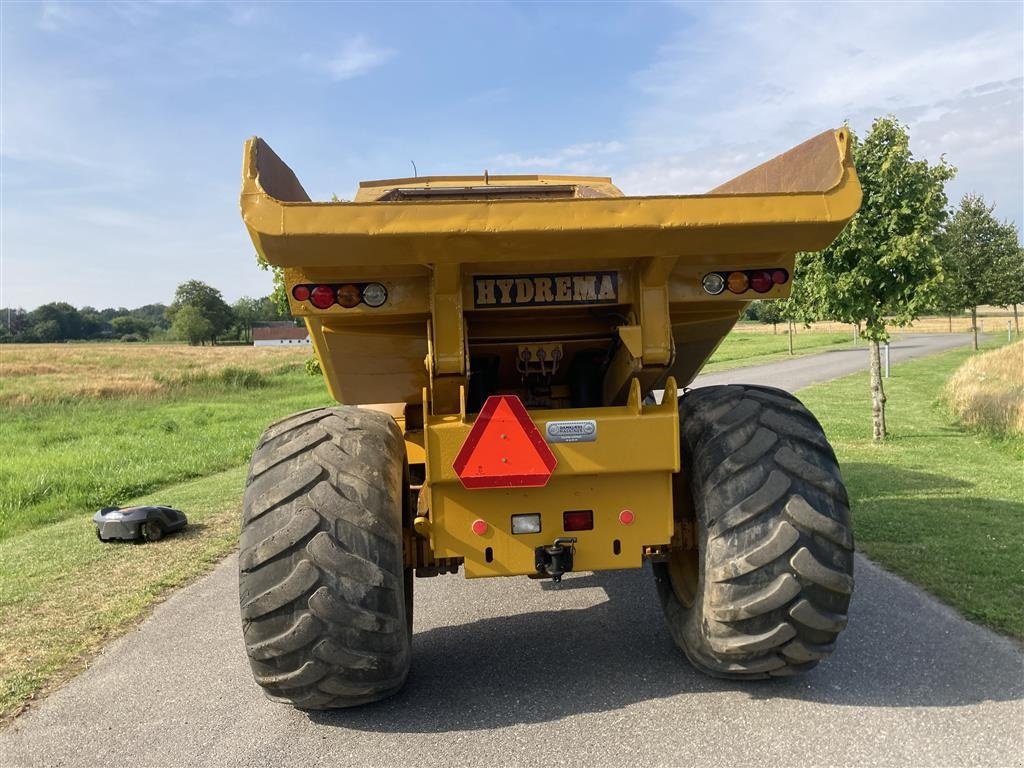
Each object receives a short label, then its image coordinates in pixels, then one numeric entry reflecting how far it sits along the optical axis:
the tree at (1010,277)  30.09
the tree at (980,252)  30.22
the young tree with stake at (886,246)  10.52
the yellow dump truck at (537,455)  3.09
